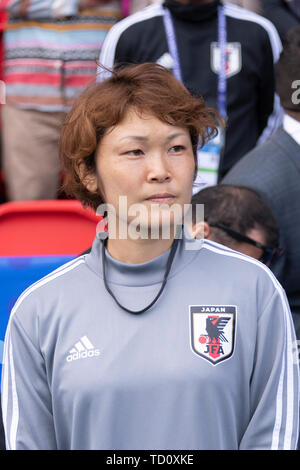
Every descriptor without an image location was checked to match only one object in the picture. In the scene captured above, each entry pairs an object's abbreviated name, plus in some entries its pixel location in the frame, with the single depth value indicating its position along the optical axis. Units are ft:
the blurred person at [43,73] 26.86
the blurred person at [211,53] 23.93
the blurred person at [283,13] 28.30
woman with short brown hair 12.07
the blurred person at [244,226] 16.71
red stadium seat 22.54
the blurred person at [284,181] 17.26
